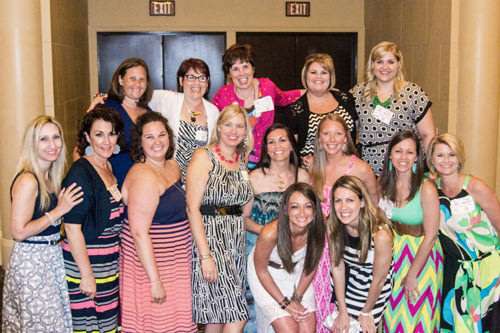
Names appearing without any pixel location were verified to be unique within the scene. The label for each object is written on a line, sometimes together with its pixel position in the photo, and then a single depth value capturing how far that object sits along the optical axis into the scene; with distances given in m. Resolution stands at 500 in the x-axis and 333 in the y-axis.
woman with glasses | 4.02
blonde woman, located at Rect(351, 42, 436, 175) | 4.19
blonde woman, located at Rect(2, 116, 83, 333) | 3.14
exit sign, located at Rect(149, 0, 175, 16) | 7.88
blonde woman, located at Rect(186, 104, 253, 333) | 3.51
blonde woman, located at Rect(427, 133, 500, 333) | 3.57
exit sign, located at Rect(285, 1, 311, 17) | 8.06
